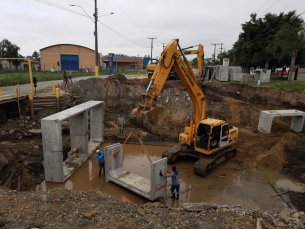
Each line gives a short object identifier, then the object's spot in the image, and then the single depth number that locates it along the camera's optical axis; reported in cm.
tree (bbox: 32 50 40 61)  7040
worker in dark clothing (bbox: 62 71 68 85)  2099
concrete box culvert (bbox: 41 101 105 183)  841
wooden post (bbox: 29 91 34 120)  1596
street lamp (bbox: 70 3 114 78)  1948
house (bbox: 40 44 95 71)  4338
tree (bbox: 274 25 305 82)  1845
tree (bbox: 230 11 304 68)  2532
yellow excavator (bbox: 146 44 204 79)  1669
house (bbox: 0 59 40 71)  3869
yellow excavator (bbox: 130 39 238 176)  775
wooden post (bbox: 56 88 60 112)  1701
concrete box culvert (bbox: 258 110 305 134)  1266
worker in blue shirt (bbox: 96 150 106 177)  924
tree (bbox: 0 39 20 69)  3847
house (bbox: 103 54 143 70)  5853
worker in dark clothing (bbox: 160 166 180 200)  757
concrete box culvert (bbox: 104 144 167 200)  747
